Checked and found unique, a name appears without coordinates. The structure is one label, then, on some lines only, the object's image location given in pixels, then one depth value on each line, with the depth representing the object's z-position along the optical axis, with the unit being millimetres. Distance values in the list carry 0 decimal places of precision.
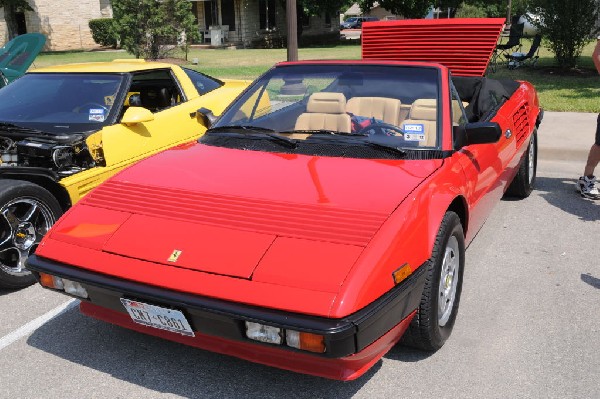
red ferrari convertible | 2426
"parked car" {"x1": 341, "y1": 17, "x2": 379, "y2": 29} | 54500
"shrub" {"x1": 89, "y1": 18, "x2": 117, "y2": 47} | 33256
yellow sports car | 4070
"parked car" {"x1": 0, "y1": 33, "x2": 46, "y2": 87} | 7125
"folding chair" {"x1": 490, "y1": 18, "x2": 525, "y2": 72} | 16252
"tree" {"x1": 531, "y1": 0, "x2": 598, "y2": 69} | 13914
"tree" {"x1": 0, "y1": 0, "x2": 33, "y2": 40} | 30230
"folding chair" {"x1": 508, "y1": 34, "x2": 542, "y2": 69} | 14973
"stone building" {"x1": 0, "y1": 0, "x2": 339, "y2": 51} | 33125
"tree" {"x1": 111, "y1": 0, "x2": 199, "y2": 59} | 18828
